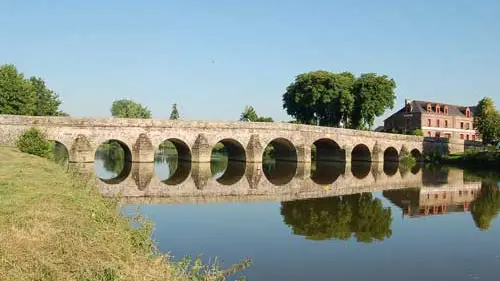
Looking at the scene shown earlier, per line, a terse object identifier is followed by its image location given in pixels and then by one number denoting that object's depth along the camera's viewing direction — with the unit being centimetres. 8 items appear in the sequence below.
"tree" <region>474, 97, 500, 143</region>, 4891
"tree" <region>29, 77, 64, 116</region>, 5212
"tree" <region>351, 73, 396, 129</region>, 5309
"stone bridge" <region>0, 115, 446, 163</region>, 3350
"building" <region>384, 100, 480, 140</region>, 6144
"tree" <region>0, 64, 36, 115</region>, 4272
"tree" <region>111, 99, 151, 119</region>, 8406
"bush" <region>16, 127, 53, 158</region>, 2675
